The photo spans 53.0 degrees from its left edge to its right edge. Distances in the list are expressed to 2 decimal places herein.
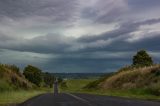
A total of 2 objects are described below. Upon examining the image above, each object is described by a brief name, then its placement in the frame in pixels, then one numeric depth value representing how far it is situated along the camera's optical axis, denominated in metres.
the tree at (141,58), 40.05
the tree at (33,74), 53.96
